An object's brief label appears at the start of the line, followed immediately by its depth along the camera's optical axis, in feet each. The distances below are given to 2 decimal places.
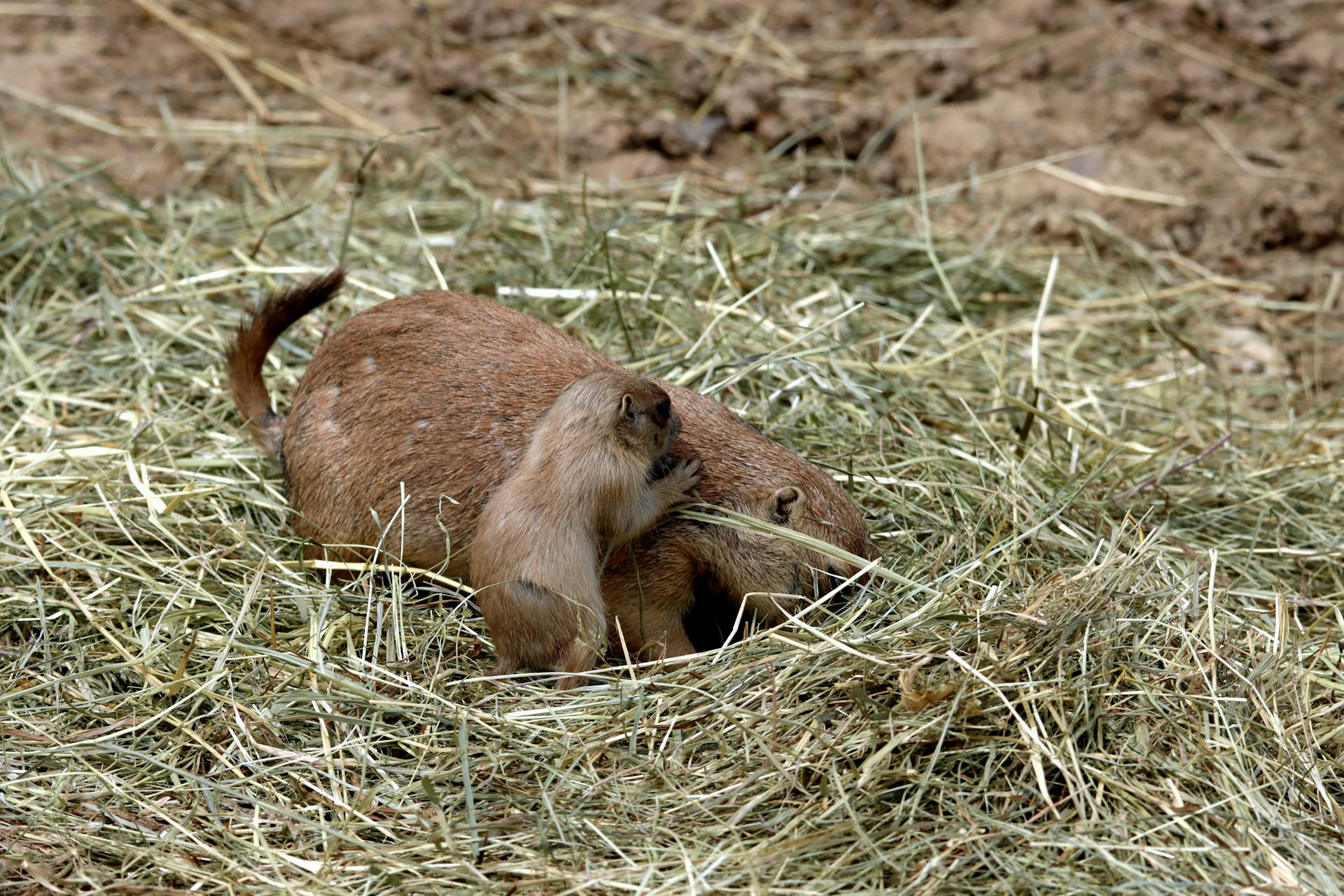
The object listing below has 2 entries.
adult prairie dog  28.96
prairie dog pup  26.68
